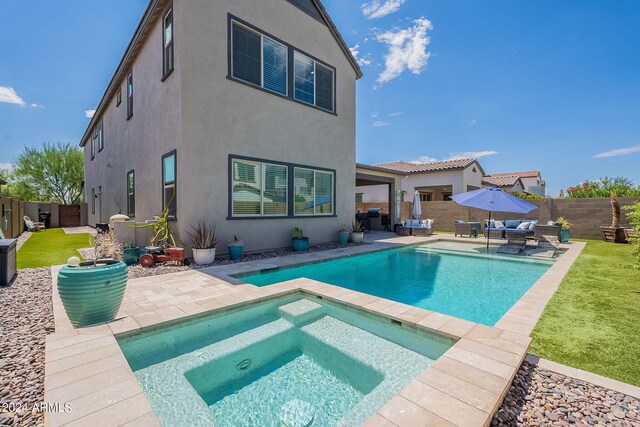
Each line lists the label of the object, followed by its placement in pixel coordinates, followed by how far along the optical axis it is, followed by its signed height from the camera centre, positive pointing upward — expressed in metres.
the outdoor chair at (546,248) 9.79 -1.44
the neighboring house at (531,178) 41.91 +4.91
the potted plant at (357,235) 12.19 -1.03
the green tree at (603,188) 14.84 +1.69
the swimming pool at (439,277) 5.73 -1.81
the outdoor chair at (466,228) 14.67 -0.88
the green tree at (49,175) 27.27 +3.63
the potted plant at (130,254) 7.84 -1.20
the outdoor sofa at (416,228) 15.62 -0.94
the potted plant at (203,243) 7.79 -0.89
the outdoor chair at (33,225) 18.36 -0.90
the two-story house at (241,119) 8.11 +3.16
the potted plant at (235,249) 8.37 -1.14
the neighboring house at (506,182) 29.03 +3.05
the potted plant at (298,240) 10.00 -1.03
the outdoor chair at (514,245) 10.52 -1.36
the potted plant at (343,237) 11.75 -1.07
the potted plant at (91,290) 3.51 -1.01
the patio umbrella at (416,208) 17.30 +0.19
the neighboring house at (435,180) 23.34 +2.72
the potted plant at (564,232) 12.82 -0.96
